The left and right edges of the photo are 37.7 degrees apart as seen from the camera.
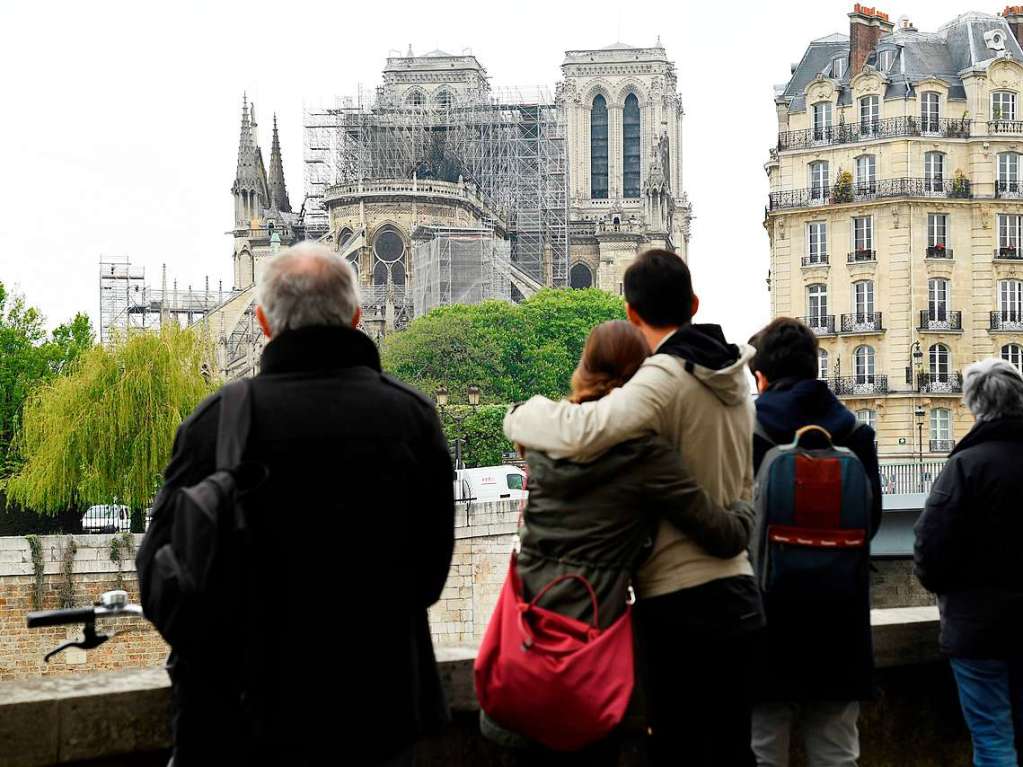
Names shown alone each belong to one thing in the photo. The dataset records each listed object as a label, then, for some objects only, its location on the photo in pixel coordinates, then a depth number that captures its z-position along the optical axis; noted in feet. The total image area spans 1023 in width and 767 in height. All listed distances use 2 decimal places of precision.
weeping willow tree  102.01
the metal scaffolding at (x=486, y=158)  280.10
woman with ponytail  12.63
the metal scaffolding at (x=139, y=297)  273.54
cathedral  245.86
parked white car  112.37
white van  111.55
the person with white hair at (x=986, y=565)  16.51
